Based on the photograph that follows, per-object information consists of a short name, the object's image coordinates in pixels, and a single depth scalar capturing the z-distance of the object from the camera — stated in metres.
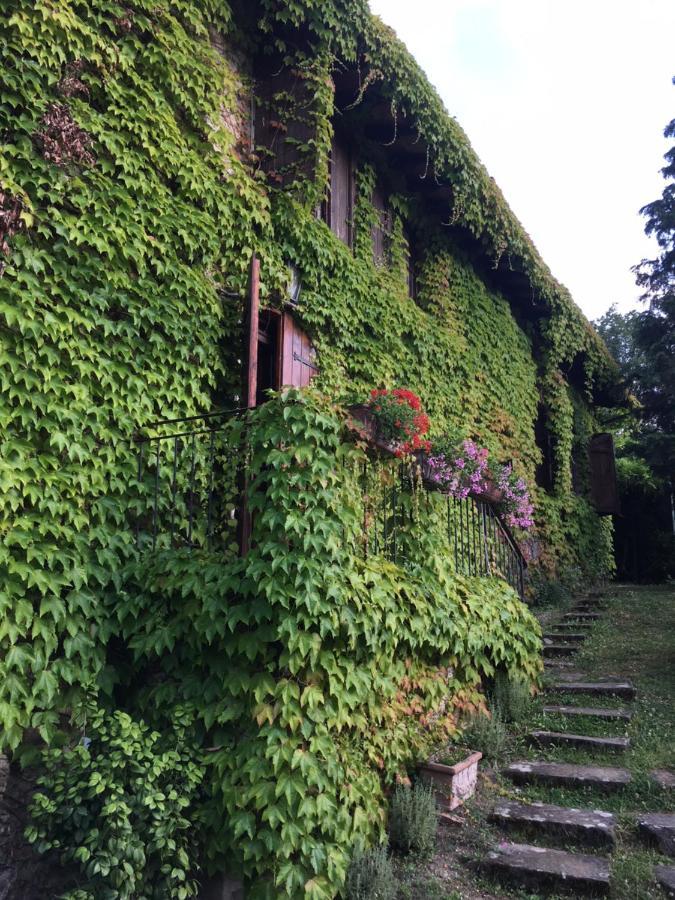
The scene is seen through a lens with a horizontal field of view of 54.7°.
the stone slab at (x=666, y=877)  3.27
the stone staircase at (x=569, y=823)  3.43
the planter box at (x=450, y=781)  4.19
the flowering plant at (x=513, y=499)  6.84
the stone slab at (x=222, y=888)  3.36
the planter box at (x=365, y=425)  4.20
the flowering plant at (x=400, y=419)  4.47
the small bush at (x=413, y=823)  3.78
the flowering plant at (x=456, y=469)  5.30
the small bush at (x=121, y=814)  2.96
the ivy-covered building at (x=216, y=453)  3.42
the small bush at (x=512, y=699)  5.47
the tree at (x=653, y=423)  12.45
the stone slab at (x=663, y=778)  4.24
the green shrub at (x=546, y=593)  10.38
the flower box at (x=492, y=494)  6.11
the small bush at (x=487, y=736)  4.86
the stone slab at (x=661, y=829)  3.66
